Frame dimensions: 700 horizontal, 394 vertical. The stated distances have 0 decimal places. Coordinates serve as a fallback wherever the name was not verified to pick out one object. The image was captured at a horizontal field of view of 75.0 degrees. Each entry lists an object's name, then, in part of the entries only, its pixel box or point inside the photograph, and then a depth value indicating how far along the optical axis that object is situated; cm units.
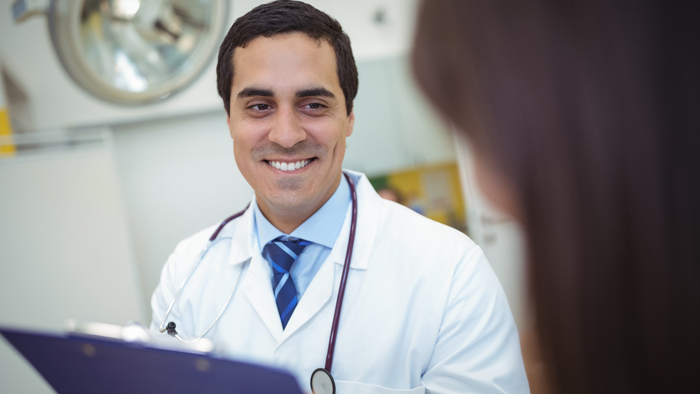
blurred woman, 24
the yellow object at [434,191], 254
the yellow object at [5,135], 157
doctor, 89
